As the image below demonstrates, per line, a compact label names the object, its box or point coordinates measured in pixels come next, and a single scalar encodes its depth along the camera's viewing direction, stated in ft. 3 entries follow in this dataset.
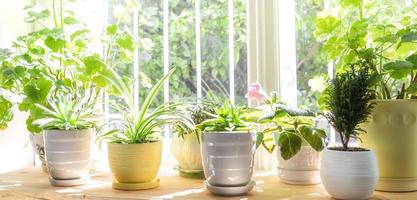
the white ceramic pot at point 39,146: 7.99
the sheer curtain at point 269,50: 8.05
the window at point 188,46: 8.51
